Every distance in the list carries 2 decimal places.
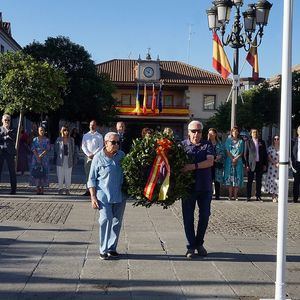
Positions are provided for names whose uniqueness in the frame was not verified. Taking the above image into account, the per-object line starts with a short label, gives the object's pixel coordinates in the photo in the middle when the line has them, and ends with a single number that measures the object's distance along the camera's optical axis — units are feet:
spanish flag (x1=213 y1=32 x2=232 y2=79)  48.06
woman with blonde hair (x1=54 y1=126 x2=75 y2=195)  36.57
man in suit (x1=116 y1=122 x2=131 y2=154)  32.86
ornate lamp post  39.57
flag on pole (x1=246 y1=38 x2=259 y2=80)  46.88
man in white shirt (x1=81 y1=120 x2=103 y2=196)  34.91
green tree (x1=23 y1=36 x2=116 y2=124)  90.70
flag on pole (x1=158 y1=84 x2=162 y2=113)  147.66
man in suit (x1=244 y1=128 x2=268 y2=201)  36.89
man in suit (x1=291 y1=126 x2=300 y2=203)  36.29
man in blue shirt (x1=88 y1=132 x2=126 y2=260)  18.96
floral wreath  18.24
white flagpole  13.78
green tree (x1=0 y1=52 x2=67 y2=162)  44.45
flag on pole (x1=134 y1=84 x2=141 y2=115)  148.68
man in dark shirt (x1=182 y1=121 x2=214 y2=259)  19.28
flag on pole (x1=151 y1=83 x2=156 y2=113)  149.21
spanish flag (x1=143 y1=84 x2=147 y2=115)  149.36
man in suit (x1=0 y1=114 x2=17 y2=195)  35.19
